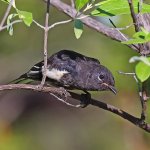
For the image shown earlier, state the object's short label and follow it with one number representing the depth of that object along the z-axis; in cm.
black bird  776
